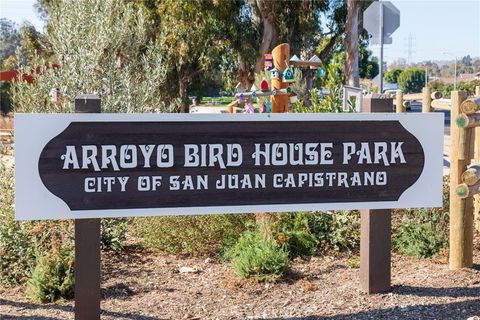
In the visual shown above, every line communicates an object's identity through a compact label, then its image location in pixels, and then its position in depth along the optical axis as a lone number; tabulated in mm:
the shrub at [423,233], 6211
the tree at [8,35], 76938
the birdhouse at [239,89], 10849
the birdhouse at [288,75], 9352
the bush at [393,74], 103975
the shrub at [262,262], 5367
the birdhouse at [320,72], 12039
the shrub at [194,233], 6312
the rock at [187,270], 5812
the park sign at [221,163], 4133
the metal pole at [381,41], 9680
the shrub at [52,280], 4949
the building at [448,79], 130362
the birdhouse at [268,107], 9034
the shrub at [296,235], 6090
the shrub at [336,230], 6391
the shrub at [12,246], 5527
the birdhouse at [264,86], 9633
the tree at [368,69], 67875
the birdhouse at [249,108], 9556
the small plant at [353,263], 5829
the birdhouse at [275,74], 9484
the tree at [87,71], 8008
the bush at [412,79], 99188
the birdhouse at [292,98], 9545
